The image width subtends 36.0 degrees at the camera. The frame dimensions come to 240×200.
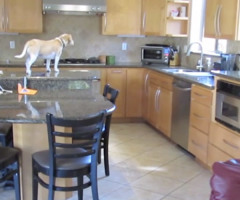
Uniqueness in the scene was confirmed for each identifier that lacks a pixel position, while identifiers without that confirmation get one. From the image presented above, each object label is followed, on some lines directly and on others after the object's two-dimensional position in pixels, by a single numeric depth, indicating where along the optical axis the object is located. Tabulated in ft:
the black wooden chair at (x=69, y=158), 7.63
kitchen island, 8.31
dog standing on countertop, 11.37
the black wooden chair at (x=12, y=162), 8.32
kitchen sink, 15.02
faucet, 15.93
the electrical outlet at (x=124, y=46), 20.29
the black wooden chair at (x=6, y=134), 9.83
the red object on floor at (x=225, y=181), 5.34
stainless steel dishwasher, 13.85
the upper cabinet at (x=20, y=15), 17.60
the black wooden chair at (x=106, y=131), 11.14
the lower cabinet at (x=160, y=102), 15.57
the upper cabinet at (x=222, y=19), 12.37
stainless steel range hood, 17.57
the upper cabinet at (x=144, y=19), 17.94
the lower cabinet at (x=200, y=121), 12.42
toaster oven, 18.75
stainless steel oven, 10.89
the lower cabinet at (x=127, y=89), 18.51
